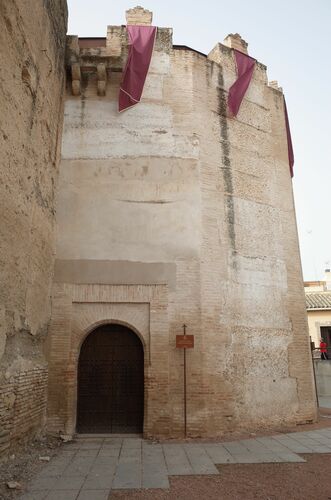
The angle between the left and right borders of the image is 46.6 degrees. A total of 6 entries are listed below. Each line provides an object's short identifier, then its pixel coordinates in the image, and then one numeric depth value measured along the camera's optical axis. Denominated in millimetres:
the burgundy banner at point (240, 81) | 9625
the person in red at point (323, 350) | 16544
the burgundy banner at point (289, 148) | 10852
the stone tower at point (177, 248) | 7672
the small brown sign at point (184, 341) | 7547
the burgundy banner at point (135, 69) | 9031
